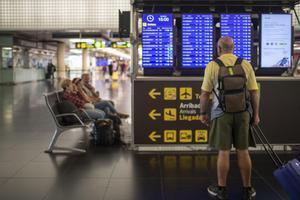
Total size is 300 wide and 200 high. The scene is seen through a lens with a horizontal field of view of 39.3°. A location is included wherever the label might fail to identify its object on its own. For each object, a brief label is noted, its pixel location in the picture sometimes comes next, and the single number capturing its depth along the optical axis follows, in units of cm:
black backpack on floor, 703
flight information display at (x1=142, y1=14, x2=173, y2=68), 660
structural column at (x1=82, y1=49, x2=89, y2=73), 4812
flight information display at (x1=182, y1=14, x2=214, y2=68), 663
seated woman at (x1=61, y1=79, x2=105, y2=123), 756
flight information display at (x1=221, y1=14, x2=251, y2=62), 665
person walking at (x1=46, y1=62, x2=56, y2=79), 3716
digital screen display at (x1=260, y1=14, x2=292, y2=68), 666
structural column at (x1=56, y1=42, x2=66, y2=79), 3934
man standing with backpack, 414
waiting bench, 654
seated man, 920
